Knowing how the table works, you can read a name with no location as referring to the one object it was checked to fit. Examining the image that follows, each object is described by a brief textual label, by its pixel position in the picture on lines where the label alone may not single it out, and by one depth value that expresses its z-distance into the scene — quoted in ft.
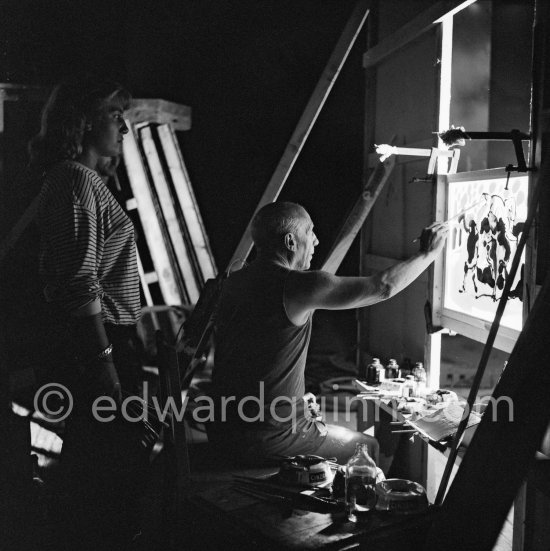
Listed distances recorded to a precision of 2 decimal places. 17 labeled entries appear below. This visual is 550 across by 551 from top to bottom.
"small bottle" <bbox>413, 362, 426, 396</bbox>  14.29
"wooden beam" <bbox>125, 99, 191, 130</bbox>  24.89
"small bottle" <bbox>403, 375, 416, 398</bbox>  13.84
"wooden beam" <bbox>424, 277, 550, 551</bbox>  8.70
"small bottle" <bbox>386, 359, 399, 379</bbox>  14.67
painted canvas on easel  11.04
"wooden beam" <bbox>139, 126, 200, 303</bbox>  26.08
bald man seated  11.43
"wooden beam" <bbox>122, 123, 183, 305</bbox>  25.29
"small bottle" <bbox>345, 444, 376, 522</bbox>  9.46
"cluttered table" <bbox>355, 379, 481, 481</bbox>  11.82
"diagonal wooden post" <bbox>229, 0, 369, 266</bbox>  18.29
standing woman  10.73
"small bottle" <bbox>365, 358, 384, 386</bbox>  14.56
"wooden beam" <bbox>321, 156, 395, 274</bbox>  16.22
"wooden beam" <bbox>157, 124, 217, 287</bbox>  26.32
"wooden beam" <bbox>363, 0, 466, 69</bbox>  13.26
